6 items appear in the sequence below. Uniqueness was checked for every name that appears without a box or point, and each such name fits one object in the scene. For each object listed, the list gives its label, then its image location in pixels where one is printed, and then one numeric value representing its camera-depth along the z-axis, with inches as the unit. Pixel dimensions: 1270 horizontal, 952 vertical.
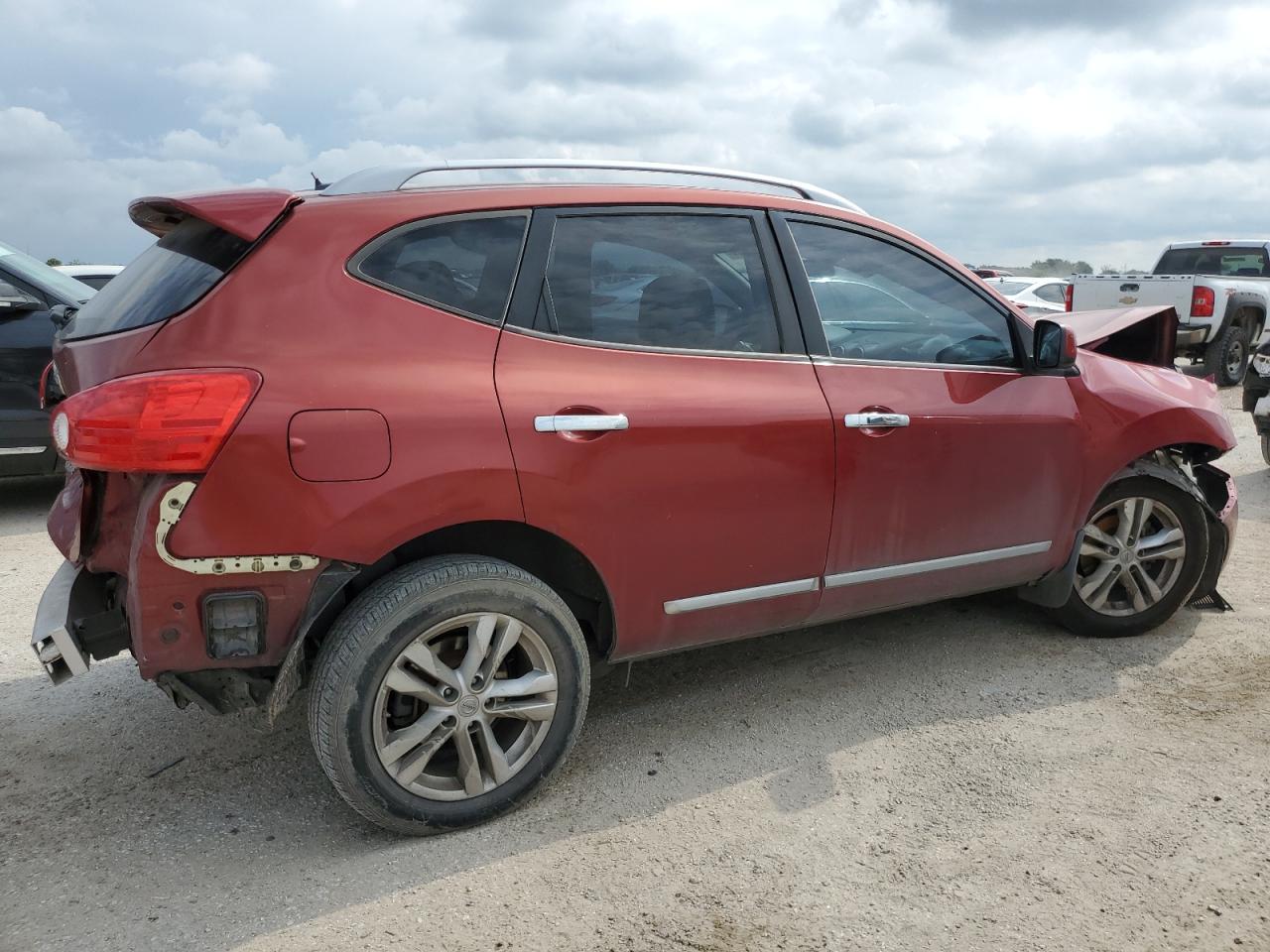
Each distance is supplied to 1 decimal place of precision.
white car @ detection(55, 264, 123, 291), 381.4
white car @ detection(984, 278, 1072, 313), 666.8
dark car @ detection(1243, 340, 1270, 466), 310.5
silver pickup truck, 515.5
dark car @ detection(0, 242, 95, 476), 253.4
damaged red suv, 100.8
